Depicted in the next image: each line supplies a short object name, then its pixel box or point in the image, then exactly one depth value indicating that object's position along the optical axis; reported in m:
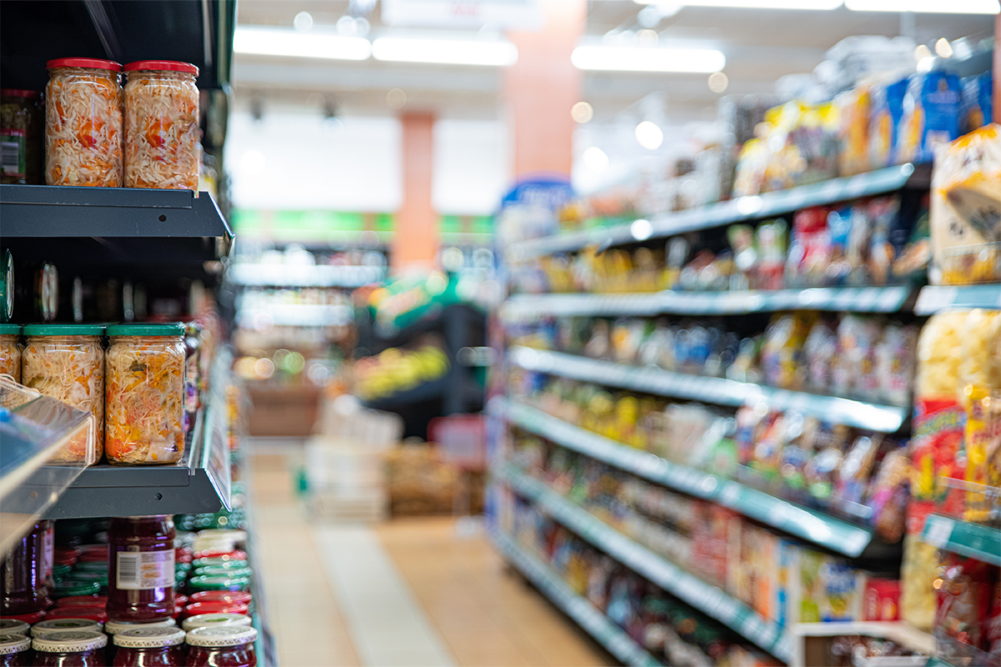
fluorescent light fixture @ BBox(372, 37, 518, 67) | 9.47
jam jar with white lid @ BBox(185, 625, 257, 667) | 1.64
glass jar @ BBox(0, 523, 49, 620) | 1.73
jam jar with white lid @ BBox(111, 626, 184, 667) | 1.59
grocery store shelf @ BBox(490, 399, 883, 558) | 2.79
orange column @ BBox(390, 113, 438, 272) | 13.88
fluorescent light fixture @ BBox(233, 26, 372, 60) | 9.36
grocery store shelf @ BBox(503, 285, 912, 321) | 2.78
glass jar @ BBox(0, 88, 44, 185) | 1.51
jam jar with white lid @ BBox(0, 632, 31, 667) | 1.53
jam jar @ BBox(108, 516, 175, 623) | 1.66
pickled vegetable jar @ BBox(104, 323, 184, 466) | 1.47
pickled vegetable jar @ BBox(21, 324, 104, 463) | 1.45
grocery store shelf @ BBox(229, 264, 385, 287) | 15.20
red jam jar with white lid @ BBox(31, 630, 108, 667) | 1.55
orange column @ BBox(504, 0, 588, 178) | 6.83
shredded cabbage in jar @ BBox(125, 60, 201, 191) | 1.51
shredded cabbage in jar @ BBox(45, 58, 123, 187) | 1.49
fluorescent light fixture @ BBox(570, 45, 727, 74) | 9.68
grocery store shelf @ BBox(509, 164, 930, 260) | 2.69
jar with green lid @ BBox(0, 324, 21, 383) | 1.43
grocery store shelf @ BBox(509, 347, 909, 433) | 2.77
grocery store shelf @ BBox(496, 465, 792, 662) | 3.23
